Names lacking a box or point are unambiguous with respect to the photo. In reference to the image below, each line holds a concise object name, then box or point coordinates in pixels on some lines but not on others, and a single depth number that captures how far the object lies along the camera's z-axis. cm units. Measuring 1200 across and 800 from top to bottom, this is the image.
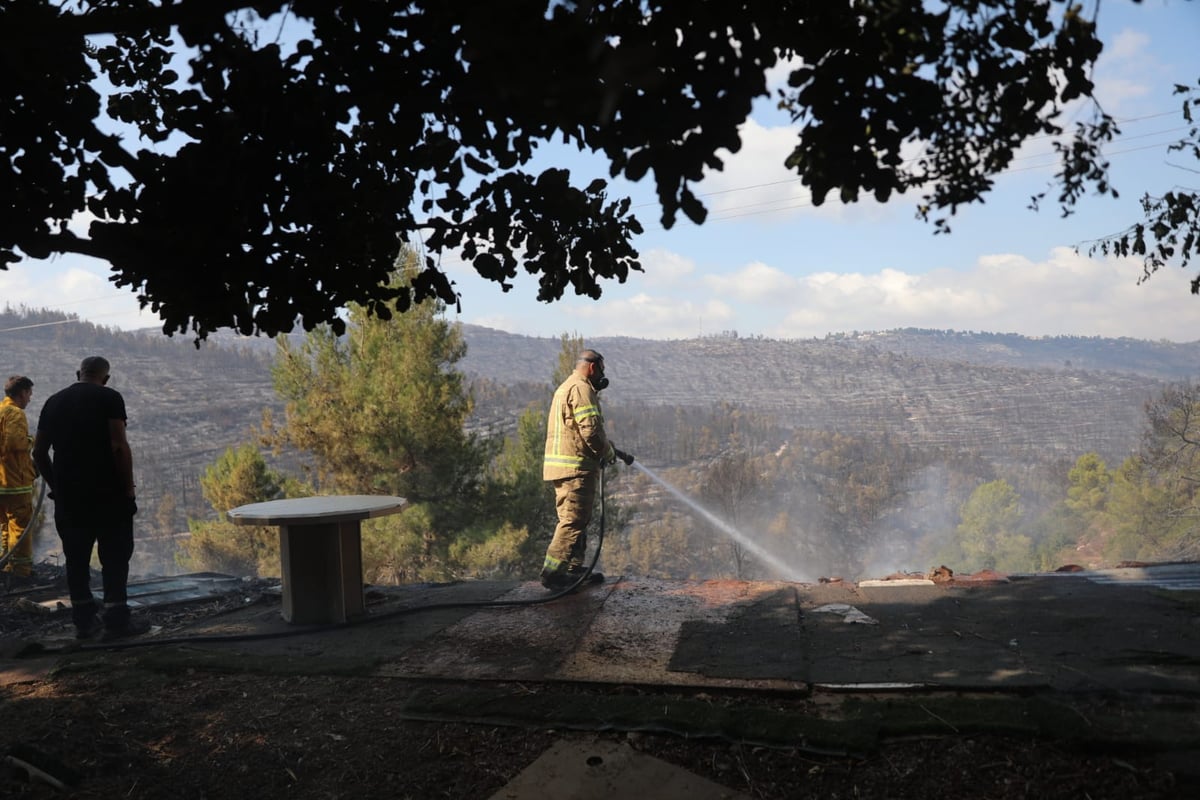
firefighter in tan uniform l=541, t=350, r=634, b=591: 653
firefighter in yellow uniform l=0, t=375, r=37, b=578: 841
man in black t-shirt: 566
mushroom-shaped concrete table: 565
